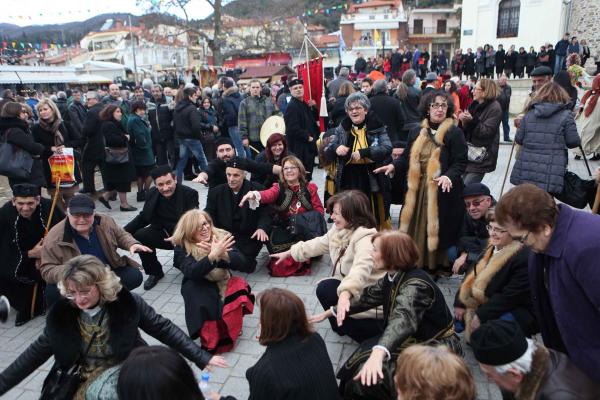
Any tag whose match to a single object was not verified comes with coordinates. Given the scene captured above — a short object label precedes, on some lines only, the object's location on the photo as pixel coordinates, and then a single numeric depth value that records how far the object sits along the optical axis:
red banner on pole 8.07
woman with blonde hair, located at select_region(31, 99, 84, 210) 6.63
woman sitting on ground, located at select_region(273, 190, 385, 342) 3.37
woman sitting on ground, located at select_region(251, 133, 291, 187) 5.81
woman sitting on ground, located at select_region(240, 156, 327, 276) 5.25
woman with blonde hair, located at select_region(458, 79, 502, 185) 5.57
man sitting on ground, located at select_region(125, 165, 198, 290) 5.14
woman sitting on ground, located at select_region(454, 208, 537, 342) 3.00
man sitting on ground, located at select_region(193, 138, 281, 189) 5.55
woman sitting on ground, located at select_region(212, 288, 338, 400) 2.31
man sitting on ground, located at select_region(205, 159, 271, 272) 5.23
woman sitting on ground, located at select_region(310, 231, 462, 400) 2.67
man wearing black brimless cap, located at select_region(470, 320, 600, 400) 1.85
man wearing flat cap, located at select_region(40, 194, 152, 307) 3.89
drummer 8.69
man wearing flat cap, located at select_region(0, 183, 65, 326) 4.25
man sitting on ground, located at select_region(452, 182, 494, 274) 3.99
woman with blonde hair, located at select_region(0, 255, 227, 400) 2.65
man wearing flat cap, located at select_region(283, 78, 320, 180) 7.26
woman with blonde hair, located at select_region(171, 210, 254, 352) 3.84
